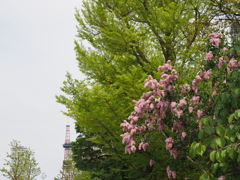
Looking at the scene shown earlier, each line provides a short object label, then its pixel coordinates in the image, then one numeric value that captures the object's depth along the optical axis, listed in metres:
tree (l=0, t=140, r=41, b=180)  29.98
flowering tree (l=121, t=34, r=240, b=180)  7.00
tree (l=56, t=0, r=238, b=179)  12.70
